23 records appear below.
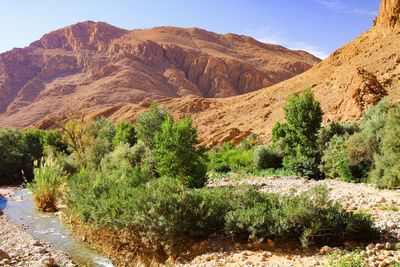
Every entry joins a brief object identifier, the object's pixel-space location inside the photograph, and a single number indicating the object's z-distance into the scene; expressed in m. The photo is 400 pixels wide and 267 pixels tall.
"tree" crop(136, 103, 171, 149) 35.84
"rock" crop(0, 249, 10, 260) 11.27
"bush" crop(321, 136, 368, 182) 20.17
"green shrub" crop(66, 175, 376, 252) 9.46
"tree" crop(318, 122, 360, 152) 25.08
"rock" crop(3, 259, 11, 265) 10.96
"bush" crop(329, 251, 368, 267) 7.24
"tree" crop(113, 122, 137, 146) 38.44
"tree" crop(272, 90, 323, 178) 24.97
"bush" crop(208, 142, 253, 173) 31.70
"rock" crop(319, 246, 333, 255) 8.83
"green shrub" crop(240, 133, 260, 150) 39.09
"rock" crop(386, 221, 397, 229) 10.12
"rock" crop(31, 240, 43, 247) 13.52
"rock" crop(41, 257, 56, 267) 11.29
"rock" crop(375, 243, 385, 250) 8.74
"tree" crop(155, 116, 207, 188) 21.52
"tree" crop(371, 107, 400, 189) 15.66
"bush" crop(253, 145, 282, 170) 30.19
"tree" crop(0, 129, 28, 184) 37.75
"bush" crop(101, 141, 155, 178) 26.06
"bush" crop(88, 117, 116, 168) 30.83
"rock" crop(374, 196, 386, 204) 13.12
